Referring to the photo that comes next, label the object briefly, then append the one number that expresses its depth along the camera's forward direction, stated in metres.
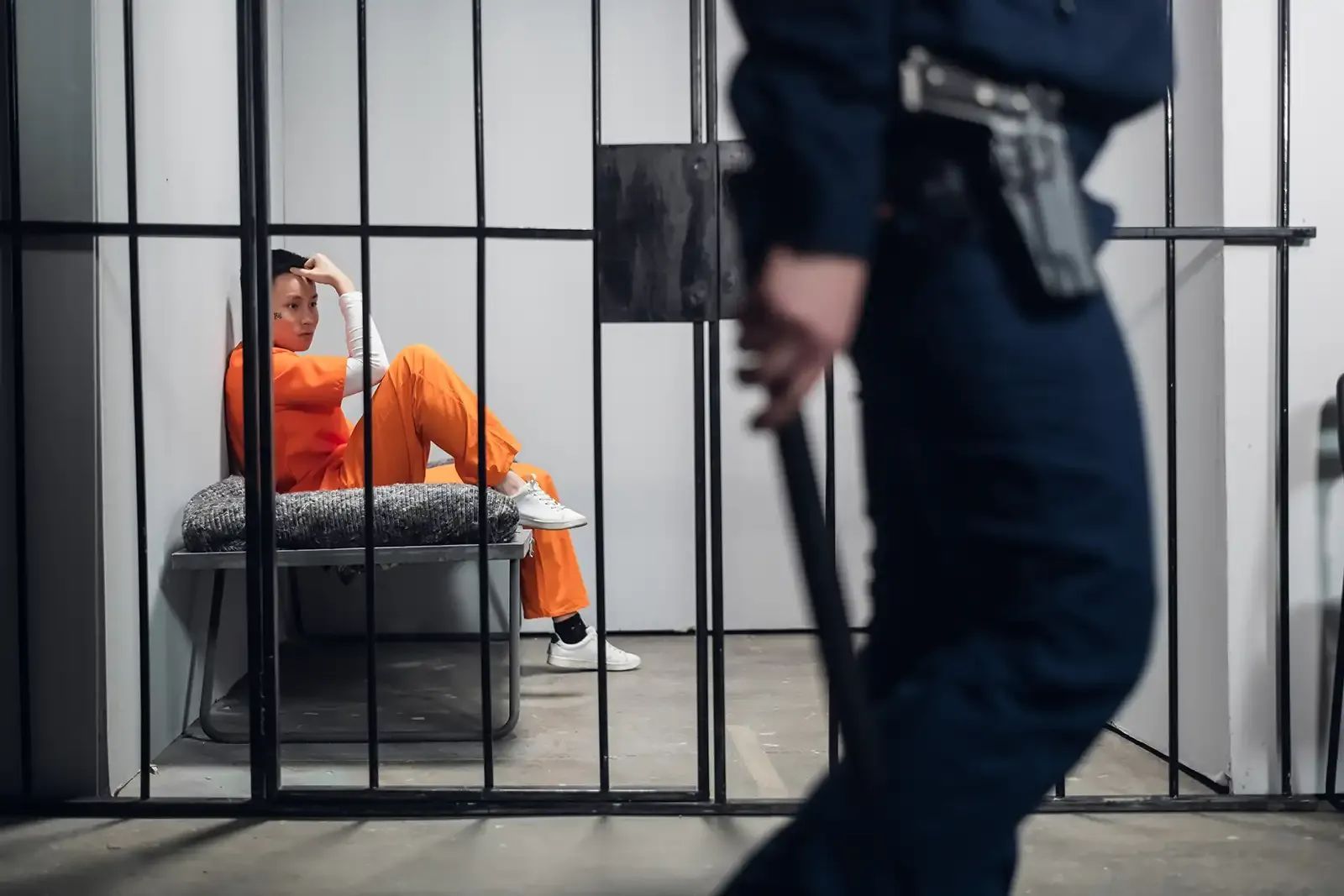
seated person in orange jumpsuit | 2.83
